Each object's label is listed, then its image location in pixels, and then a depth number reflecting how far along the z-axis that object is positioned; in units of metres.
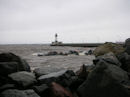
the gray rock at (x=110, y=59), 6.03
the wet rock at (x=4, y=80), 5.07
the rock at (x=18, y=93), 3.93
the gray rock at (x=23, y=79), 4.74
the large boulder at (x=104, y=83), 4.11
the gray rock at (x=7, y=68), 5.36
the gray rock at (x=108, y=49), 9.62
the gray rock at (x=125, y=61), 6.25
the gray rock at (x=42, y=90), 4.56
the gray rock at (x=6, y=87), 4.51
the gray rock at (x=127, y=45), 8.16
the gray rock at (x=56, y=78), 5.19
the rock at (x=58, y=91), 4.43
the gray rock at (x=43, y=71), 6.16
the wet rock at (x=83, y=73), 5.79
